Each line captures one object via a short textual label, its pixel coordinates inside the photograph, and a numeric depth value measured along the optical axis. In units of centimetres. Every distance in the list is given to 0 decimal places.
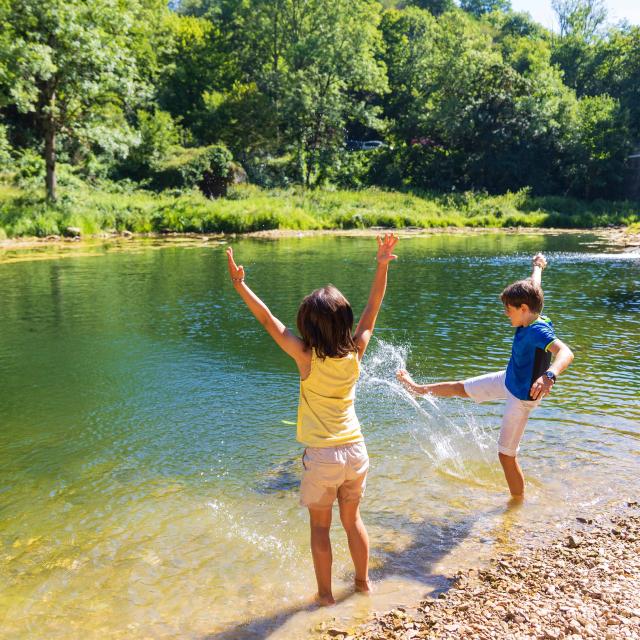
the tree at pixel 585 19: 8800
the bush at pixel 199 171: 4622
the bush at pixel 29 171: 3678
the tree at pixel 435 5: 11844
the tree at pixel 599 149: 5778
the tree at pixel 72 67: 3128
